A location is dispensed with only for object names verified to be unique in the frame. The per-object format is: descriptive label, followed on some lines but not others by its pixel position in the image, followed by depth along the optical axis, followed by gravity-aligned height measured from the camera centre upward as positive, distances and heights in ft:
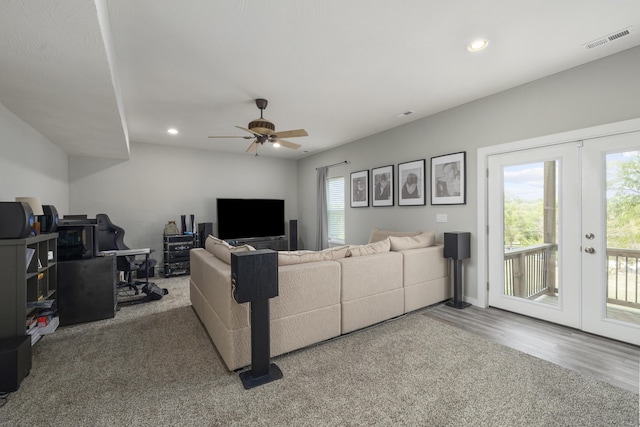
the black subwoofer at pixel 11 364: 6.06 -3.28
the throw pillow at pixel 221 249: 7.98 -1.14
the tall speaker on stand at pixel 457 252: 11.29 -1.75
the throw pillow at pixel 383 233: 13.80 -1.17
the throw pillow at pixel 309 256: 8.13 -1.35
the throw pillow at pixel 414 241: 10.91 -1.29
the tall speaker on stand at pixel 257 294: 6.20 -1.87
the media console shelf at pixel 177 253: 17.20 -2.45
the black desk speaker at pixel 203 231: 18.66 -1.17
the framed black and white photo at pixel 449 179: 12.11 +1.42
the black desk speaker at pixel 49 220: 8.95 -0.13
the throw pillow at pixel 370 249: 9.61 -1.35
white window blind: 19.94 +0.28
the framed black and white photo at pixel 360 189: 17.37 +1.44
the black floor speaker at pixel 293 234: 22.36 -1.75
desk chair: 13.39 -1.50
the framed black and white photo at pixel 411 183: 13.93 +1.43
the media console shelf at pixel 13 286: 6.69 -1.71
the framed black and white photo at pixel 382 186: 15.67 +1.47
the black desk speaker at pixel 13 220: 6.78 -0.09
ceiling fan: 10.98 +3.28
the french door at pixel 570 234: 8.22 -0.86
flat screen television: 19.76 -0.37
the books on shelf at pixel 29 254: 7.43 -1.03
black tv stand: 20.12 -2.16
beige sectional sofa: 7.00 -2.51
